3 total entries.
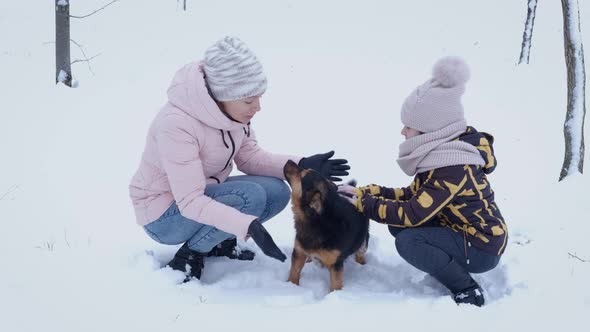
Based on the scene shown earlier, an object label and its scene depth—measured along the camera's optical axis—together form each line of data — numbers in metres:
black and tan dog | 3.25
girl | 2.94
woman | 2.81
